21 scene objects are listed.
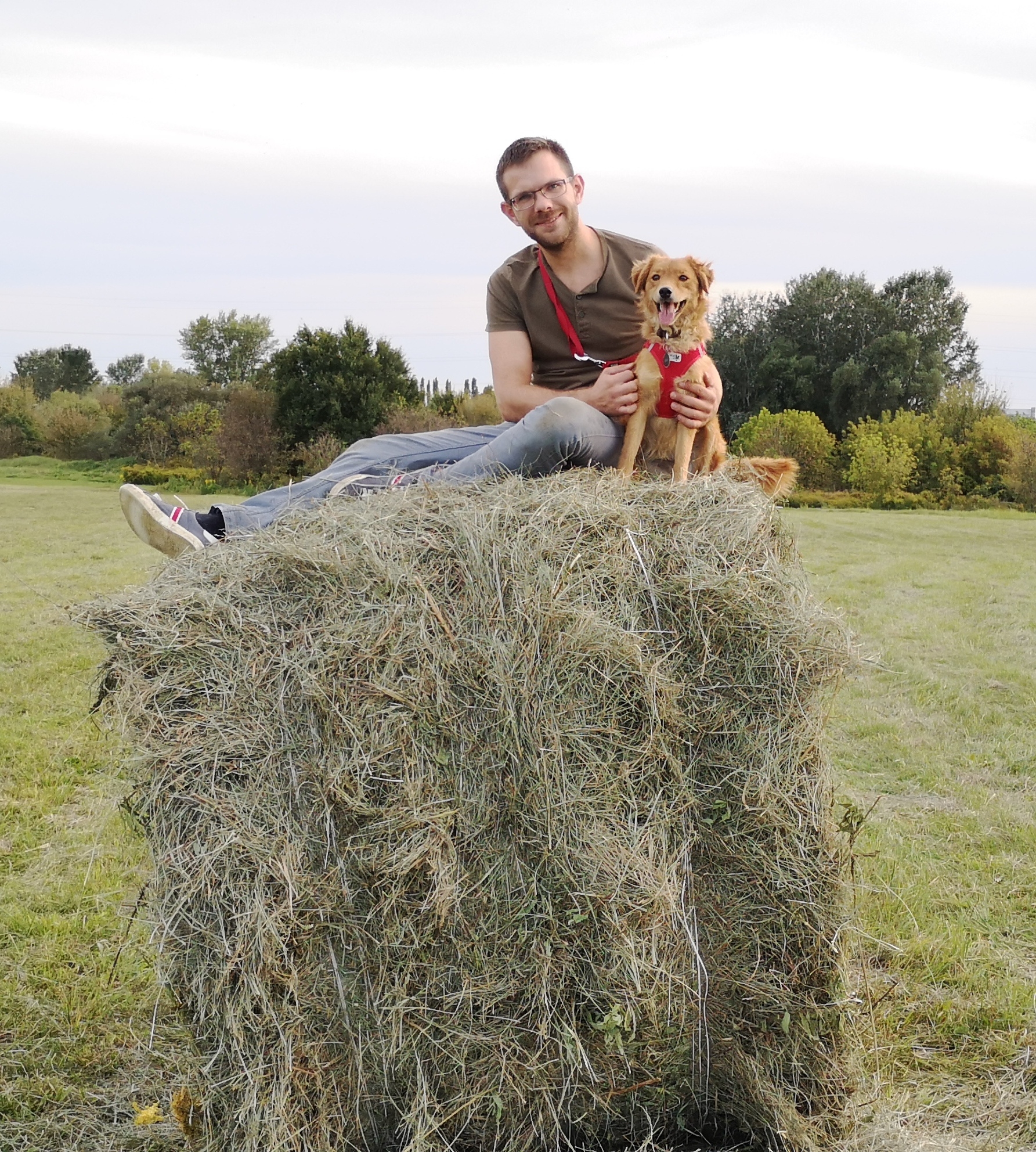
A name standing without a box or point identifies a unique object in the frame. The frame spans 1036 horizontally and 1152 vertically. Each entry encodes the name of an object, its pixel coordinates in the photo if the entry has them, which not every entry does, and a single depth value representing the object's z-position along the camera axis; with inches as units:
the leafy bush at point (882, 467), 1261.1
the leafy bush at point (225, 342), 2691.9
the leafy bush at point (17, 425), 1856.5
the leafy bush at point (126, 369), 2856.8
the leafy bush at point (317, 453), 1199.6
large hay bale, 110.5
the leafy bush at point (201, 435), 1385.3
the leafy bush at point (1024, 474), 1213.7
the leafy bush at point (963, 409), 1387.8
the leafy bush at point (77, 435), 1790.1
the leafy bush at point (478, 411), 1294.3
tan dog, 163.3
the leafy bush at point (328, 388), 1311.5
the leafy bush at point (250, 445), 1316.4
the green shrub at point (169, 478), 1306.6
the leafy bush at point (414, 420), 1198.9
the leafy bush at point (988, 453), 1291.8
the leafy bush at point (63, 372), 2679.6
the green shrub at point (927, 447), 1315.2
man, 162.9
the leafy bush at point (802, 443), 1314.0
